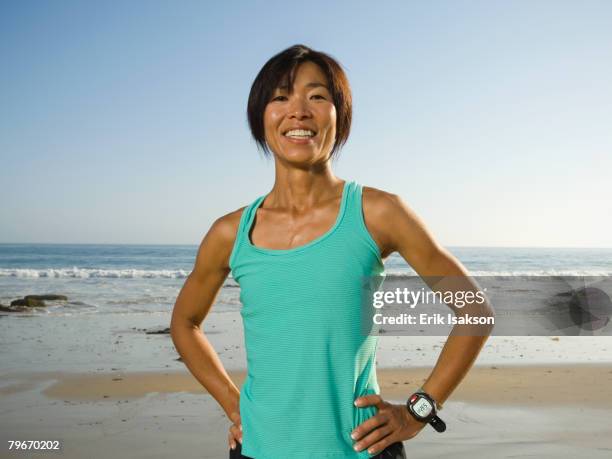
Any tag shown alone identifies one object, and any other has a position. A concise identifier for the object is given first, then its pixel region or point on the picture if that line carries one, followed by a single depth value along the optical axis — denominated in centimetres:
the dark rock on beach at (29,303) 1414
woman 193
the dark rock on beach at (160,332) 1088
